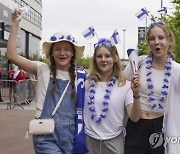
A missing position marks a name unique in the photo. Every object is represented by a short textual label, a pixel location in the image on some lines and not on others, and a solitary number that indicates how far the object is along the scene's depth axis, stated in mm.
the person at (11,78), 11955
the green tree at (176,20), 14906
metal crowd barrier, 11518
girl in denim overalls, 2646
